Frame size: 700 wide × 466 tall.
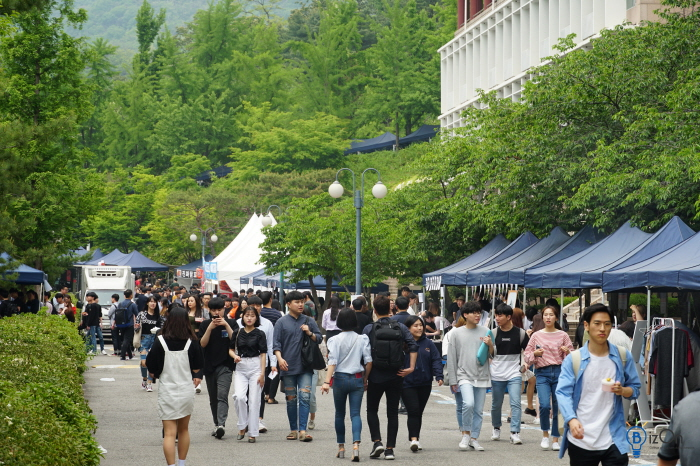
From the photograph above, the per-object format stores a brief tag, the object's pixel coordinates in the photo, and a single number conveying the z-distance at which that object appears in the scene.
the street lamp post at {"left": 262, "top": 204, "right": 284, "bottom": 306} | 38.58
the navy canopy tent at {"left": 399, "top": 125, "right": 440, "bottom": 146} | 73.88
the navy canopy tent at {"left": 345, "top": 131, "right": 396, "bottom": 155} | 76.38
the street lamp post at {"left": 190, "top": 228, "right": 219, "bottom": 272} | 57.15
